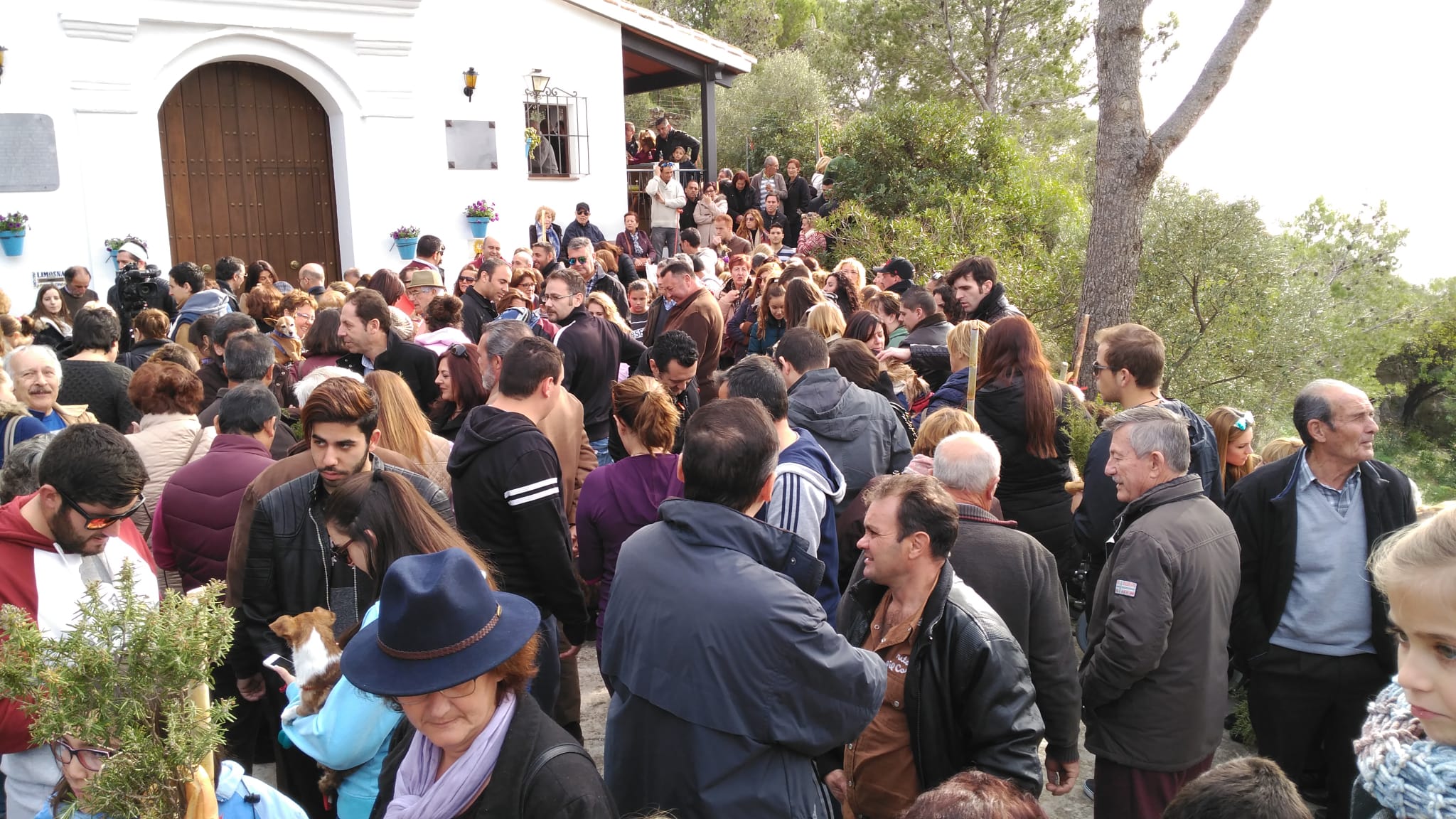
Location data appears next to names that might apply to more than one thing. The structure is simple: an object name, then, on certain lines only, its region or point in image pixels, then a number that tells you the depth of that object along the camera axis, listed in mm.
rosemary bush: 2078
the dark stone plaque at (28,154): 12180
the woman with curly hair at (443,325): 6785
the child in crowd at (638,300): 9578
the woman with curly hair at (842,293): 8750
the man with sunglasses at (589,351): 6812
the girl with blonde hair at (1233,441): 5285
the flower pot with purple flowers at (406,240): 15117
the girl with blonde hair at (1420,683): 1653
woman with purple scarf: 2082
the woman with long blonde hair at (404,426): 4629
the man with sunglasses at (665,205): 17141
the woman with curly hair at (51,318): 8961
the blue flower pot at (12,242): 12255
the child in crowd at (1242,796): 1794
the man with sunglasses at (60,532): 3178
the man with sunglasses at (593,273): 10000
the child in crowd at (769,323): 8023
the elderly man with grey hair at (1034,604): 3309
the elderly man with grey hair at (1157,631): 3533
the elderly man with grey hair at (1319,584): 3975
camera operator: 10578
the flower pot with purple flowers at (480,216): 15633
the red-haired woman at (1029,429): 5242
